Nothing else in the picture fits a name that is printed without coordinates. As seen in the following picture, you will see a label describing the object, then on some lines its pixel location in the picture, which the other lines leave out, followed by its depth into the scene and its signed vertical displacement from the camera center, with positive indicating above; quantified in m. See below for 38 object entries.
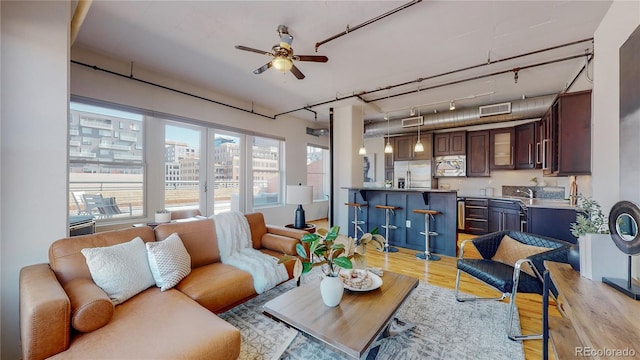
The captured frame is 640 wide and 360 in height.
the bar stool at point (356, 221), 4.91 -0.89
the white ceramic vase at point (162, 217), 3.15 -0.52
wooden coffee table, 1.27 -0.84
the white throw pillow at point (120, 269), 1.60 -0.64
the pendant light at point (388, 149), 5.13 +0.64
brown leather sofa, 1.16 -0.84
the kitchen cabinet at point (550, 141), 3.22 +0.56
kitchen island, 4.02 -0.68
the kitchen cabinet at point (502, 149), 5.25 +0.68
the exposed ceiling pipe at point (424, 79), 2.96 +1.62
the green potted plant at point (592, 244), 1.25 -0.34
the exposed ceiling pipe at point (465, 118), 4.29 +1.28
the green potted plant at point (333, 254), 1.55 -0.50
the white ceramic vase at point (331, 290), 1.56 -0.72
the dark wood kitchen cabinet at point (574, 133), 2.74 +0.55
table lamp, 3.57 -0.29
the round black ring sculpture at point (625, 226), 1.11 -0.23
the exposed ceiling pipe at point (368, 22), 2.20 +1.60
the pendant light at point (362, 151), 5.03 +0.59
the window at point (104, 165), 3.24 +0.19
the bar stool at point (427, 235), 3.86 -0.92
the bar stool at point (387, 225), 4.37 -0.87
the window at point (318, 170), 7.20 +0.28
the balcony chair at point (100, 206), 3.33 -0.40
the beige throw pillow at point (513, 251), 2.30 -0.73
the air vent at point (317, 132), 6.59 +1.31
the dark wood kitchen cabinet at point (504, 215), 4.52 -0.71
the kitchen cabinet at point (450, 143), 5.78 +0.89
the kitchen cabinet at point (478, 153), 5.55 +0.62
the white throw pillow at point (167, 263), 1.87 -0.68
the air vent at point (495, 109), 4.44 +1.32
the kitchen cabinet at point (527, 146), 4.77 +0.69
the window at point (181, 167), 4.17 +0.21
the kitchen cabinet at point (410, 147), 6.13 +0.84
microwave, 5.86 +0.34
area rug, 1.74 -1.26
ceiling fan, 2.47 +1.31
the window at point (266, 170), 5.65 +0.21
